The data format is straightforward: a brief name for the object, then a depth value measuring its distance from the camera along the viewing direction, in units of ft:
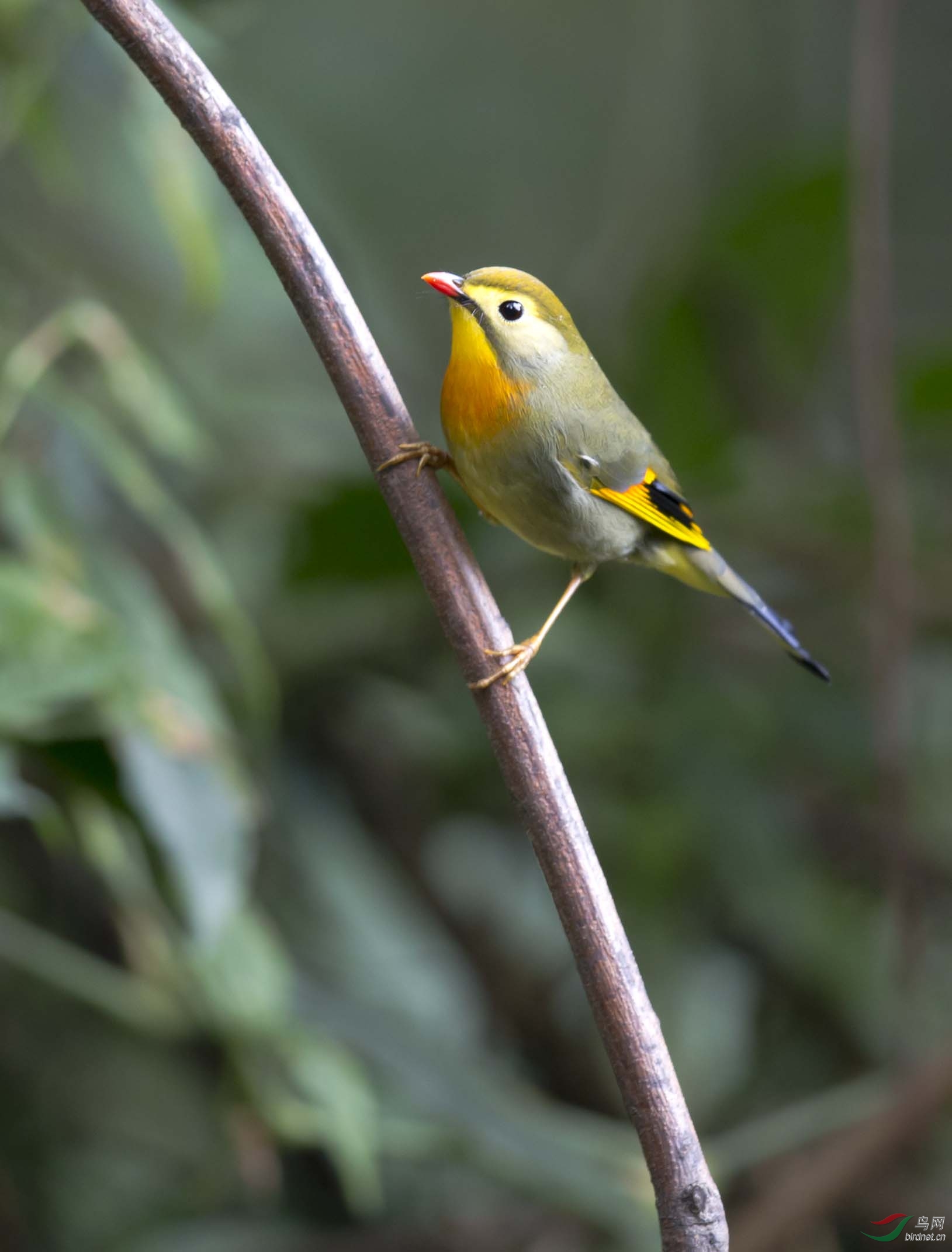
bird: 10.50
